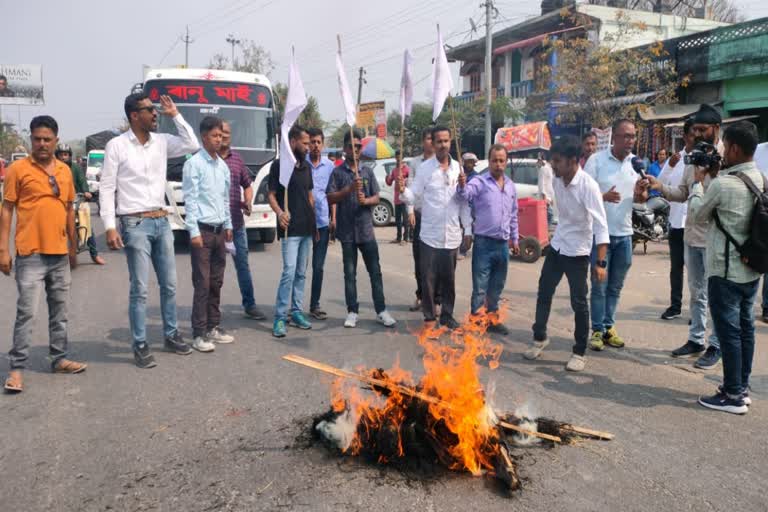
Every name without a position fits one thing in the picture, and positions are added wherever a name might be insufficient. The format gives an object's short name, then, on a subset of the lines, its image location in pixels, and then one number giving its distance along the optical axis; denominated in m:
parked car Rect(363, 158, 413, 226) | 15.50
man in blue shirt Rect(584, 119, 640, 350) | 5.34
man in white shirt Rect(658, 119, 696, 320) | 5.81
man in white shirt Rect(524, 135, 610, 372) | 4.84
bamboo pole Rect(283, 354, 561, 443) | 3.07
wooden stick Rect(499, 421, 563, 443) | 3.25
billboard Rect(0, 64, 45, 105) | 55.12
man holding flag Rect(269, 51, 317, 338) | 5.80
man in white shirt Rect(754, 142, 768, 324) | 6.23
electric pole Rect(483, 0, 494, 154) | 21.45
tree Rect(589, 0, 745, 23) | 28.40
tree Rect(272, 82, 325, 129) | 33.72
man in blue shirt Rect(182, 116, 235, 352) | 5.19
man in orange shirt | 4.31
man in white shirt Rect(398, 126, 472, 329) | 5.70
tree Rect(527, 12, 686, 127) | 17.20
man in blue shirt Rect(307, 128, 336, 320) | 6.25
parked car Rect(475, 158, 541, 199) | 12.94
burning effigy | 3.02
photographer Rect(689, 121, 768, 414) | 3.89
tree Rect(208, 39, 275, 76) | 36.66
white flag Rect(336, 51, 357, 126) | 5.62
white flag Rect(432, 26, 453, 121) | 5.84
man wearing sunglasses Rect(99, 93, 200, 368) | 4.66
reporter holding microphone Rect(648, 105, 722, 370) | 4.86
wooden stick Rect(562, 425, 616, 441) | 3.38
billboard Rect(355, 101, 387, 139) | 22.78
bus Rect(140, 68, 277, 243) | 11.05
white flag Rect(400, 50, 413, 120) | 5.93
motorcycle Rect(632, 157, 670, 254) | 10.99
